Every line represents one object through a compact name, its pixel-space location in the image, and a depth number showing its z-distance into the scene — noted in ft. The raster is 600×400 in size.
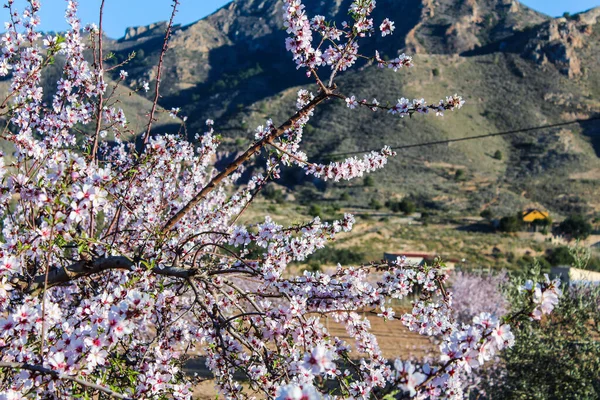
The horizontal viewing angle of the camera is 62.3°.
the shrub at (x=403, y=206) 176.65
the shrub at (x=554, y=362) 29.30
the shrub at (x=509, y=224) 160.04
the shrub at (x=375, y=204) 183.21
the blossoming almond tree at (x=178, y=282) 8.30
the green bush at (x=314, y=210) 163.53
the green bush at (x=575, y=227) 157.28
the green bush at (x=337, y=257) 119.03
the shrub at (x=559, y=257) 125.77
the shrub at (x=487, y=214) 170.09
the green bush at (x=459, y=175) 203.41
